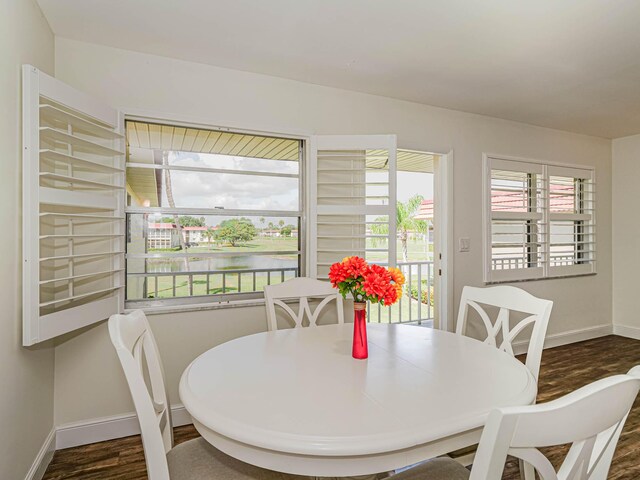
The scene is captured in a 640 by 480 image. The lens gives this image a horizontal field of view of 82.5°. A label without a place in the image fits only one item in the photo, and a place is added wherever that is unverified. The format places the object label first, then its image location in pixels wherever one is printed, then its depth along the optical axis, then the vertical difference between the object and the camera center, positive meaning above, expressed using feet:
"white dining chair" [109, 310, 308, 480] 3.51 -2.05
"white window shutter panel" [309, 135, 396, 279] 9.38 +1.09
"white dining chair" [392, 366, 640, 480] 2.04 -1.12
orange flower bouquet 4.62 -0.59
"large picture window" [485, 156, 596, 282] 12.64 +0.78
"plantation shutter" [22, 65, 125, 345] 5.52 +0.59
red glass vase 4.83 -1.26
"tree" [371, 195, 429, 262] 26.71 +1.60
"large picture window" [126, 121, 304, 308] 8.24 +0.63
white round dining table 3.08 -1.61
